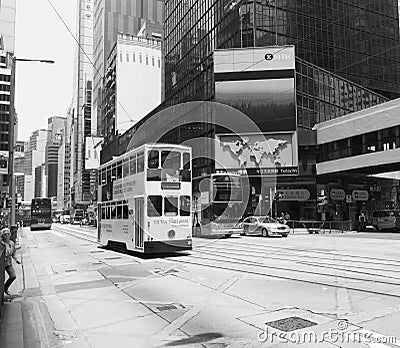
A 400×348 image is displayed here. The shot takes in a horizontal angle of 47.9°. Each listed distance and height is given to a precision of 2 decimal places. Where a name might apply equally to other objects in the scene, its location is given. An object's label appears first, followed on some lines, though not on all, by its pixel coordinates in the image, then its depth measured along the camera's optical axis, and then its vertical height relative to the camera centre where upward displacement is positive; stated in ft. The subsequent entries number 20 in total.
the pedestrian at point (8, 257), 33.91 -3.67
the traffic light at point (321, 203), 136.56 +0.88
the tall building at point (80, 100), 448.65 +122.67
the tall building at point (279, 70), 137.80 +51.84
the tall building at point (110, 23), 396.37 +168.16
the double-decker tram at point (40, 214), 179.73 -2.33
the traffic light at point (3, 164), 79.71 +7.97
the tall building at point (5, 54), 238.07 +90.12
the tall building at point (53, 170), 450.54 +41.53
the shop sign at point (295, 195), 141.59 +3.52
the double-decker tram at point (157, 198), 52.75 +1.10
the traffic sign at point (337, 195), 141.08 +3.40
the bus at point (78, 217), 297.53 -6.09
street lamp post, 82.46 +11.89
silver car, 97.73 -4.51
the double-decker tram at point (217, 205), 88.84 +0.36
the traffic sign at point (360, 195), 144.94 +3.43
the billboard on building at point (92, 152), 270.20 +34.81
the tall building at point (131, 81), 327.47 +94.71
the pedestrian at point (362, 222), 125.59 -4.62
